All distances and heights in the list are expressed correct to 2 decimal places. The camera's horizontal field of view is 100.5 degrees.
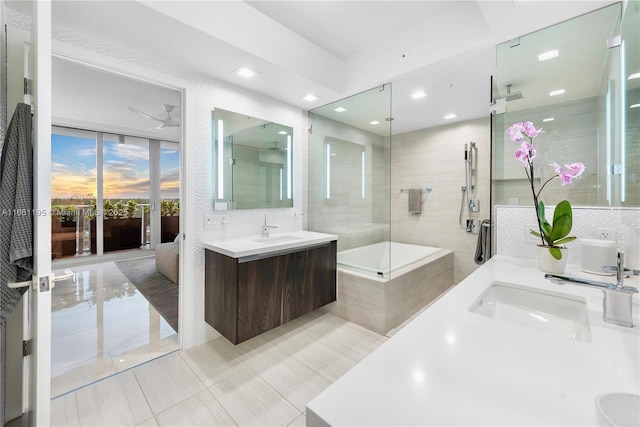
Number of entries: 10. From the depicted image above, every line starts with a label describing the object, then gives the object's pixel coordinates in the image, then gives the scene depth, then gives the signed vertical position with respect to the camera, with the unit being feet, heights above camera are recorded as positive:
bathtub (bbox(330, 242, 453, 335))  8.23 -2.55
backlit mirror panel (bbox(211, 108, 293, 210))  7.96 +1.64
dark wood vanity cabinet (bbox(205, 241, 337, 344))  6.57 -2.13
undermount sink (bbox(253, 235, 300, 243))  8.35 -0.89
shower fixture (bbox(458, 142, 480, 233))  12.04 +1.01
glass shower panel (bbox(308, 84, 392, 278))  9.17 +1.36
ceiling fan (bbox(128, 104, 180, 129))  11.96 +4.42
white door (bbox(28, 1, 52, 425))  3.48 +0.09
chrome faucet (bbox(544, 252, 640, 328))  2.86 -0.97
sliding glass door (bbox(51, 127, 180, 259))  15.58 +1.30
